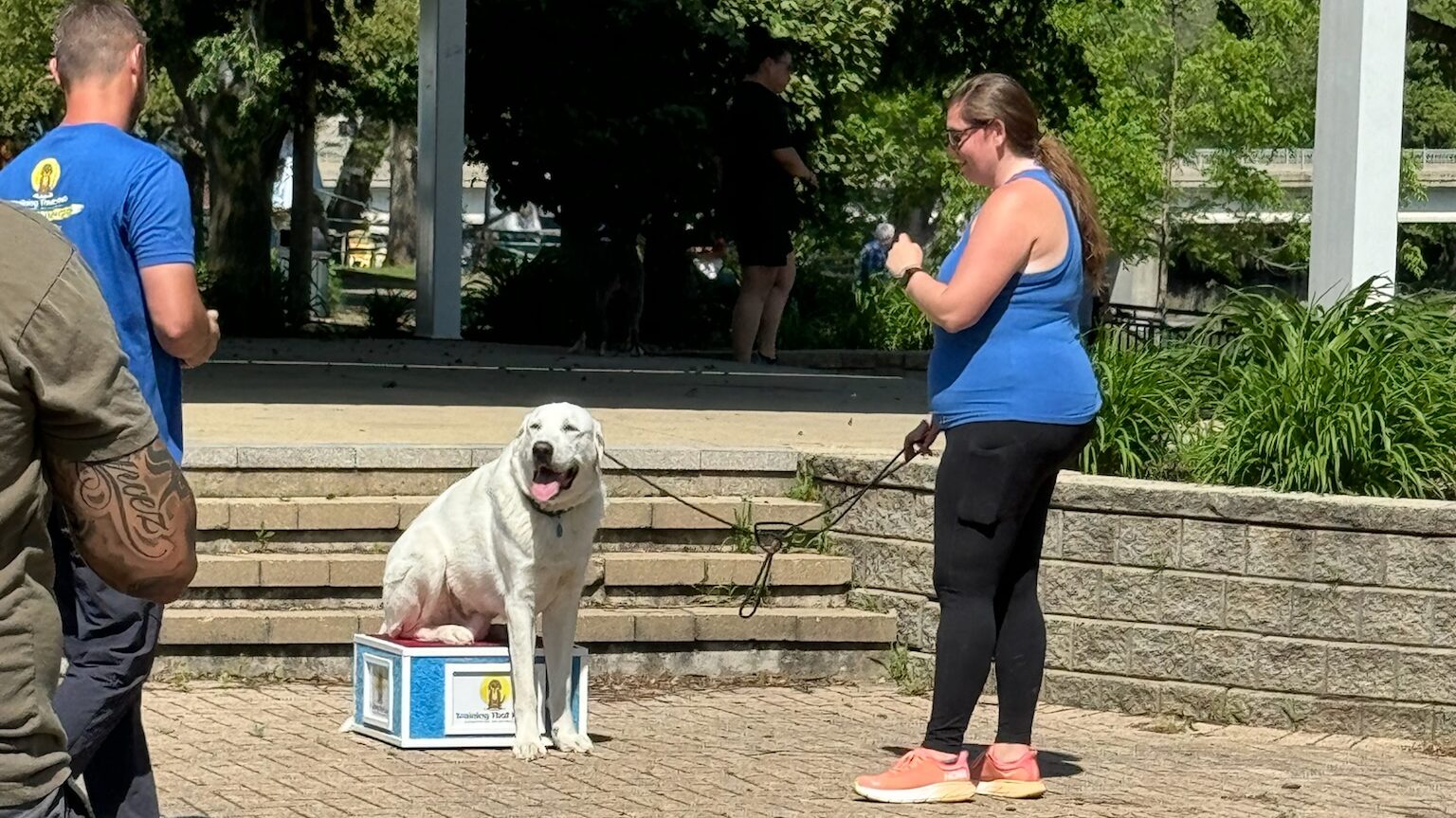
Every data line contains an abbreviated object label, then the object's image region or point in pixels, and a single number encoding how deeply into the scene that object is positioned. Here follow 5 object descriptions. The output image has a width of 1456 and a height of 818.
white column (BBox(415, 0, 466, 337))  16.55
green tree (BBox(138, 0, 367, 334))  19.50
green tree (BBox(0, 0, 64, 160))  40.38
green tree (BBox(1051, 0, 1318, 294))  42.25
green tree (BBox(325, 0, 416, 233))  24.88
